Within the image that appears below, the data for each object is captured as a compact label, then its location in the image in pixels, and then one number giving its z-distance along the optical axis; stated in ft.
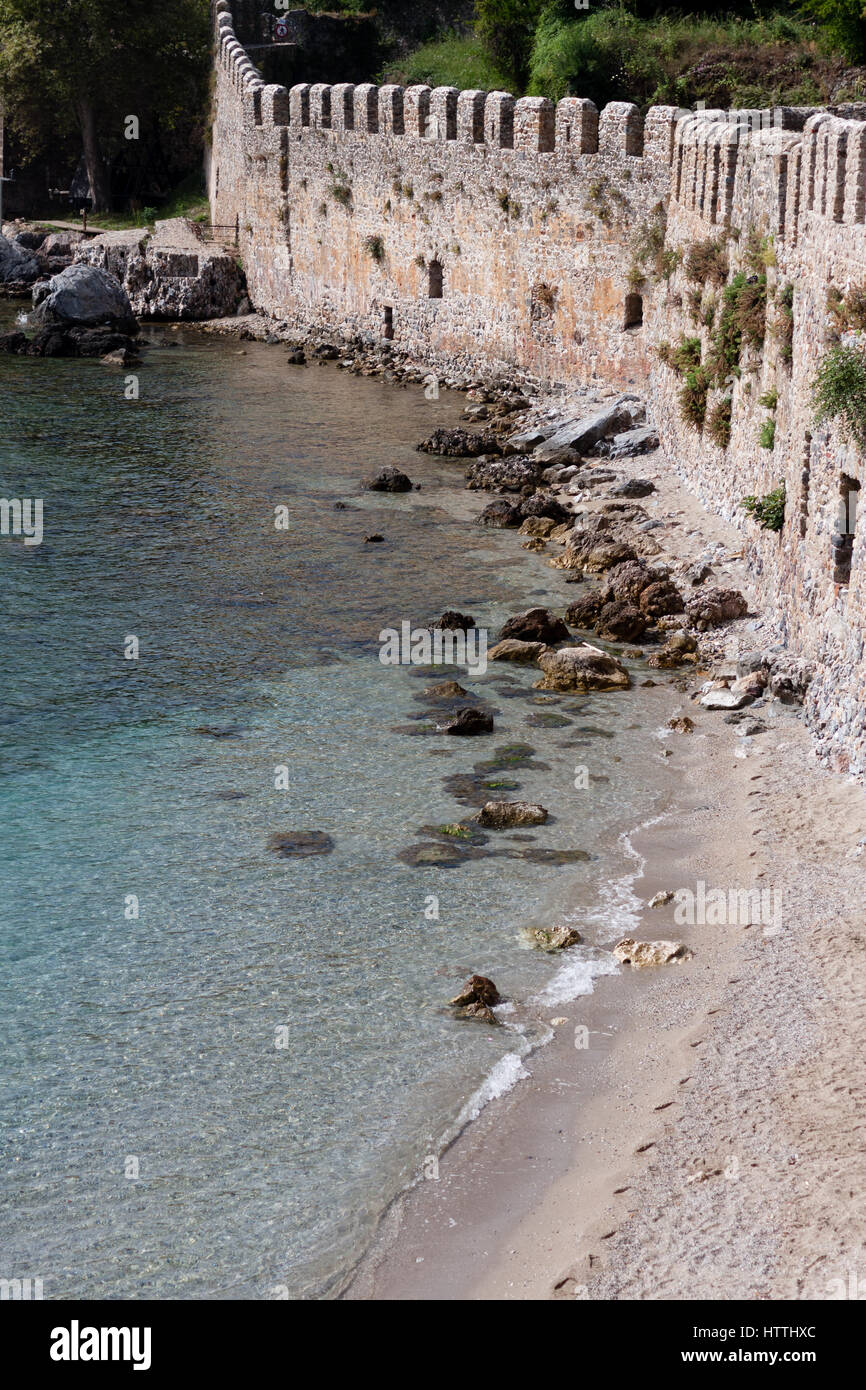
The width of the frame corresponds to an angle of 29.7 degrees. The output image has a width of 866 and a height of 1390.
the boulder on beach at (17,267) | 139.33
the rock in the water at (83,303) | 119.55
